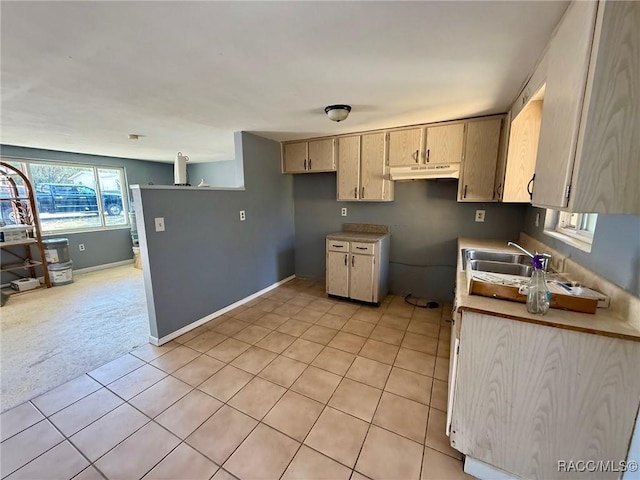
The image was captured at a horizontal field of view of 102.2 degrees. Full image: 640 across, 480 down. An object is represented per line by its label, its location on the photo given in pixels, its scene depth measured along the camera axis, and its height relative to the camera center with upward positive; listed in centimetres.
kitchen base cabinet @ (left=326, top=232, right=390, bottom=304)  318 -78
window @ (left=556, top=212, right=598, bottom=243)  162 -15
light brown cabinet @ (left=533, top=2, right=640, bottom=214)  84 +32
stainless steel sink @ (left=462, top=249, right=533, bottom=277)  191 -47
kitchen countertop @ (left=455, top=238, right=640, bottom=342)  103 -49
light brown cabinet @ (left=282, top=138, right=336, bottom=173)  348 +66
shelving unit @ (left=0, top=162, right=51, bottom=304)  390 -32
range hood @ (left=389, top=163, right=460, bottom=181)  276 +36
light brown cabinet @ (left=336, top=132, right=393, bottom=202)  319 +44
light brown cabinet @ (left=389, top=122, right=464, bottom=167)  276 +65
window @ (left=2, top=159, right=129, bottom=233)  443 +16
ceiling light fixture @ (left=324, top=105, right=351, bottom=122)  227 +81
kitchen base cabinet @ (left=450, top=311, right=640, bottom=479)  106 -85
